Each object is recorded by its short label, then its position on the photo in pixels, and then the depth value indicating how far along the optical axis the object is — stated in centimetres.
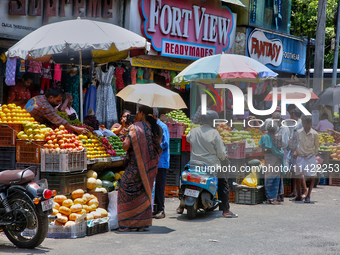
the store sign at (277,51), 1880
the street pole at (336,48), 2095
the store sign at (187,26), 1455
